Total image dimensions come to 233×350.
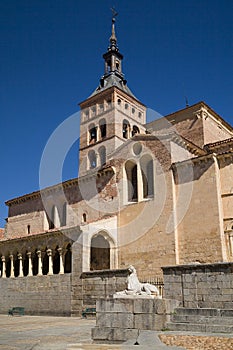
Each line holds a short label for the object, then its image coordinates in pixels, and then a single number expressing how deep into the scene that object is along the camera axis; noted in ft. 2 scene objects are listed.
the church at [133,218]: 64.03
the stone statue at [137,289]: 34.12
